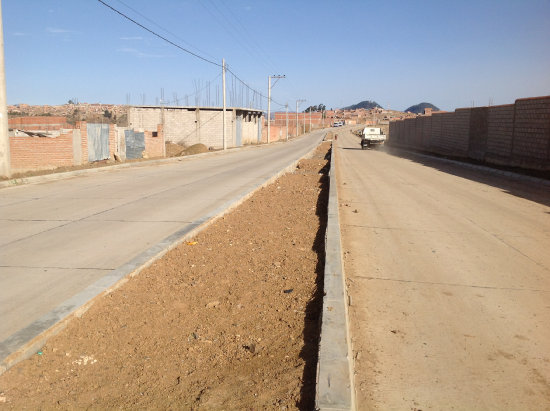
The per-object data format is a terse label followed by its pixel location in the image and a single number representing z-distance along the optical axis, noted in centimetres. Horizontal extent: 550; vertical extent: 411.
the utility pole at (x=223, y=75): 4334
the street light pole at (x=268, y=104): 6669
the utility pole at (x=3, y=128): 1639
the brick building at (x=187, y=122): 5309
